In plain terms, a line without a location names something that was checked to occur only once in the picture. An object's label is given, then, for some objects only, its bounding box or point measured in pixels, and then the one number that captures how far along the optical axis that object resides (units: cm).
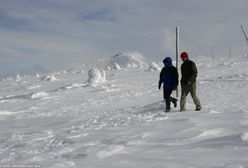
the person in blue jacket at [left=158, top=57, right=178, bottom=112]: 1151
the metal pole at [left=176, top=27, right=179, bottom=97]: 1395
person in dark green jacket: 1095
